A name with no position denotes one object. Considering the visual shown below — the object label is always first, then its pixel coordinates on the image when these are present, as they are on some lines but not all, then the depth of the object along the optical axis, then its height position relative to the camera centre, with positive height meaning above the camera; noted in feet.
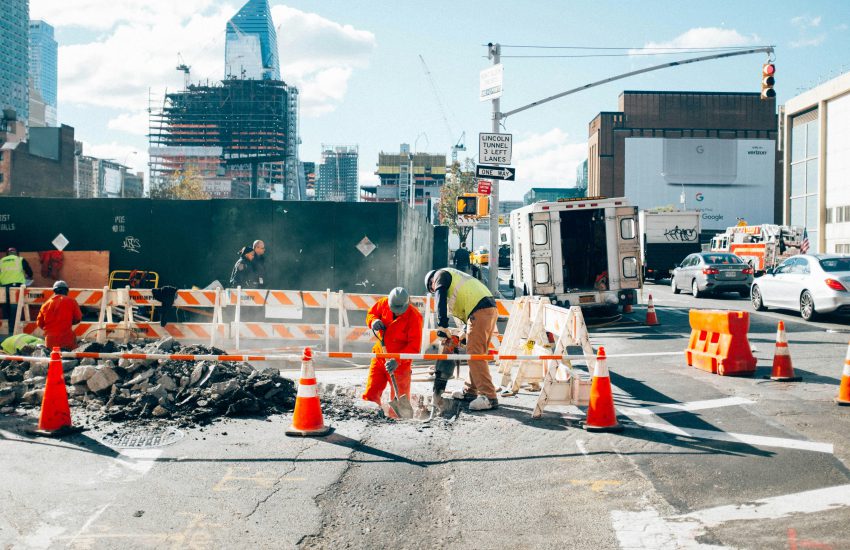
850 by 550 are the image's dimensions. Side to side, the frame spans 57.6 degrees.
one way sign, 65.62 +8.07
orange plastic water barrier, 35.55 -3.70
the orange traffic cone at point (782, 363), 33.78 -4.25
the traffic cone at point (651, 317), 58.39 -3.85
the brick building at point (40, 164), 304.50 +42.82
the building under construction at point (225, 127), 599.57 +109.73
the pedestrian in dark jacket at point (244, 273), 50.37 -0.43
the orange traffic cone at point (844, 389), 28.66 -4.60
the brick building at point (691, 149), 341.62 +51.96
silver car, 81.00 -0.82
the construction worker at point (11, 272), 50.90 -0.37
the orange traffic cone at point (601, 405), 25.30 -4.56
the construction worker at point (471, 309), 30.09 -1.69
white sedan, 55.06 -1.43
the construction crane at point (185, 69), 623.36 +159.66
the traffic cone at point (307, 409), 25.35 -4.73
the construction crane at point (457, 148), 304.63 +46.75
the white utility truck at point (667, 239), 119.24 +4.20
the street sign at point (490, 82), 67.77 +16.43
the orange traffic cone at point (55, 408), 25.36 -4.66
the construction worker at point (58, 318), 38.45 -2.59
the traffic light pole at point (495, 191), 69.87 +6.86
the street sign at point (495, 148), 66.23 +10.21
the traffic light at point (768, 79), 65.36 +15.88
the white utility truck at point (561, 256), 58.49 +0.94
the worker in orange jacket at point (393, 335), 28.76 -2.63
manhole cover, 24.38 -5.57
